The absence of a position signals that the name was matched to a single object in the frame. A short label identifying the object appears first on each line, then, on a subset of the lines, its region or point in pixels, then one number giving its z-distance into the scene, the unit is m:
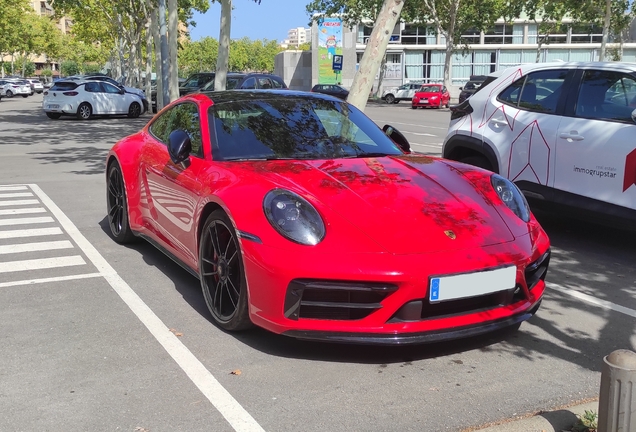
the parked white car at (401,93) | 51.81
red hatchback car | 42.16
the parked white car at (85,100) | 26.89
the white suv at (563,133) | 5.96
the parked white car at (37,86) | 70.91
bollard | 2.66
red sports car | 3.64
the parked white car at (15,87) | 57.59
